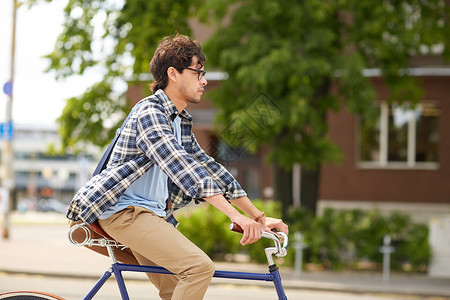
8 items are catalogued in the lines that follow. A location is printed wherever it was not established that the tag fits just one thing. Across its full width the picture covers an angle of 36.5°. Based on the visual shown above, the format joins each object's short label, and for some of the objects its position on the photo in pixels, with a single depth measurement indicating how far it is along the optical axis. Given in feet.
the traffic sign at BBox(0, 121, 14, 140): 61.93
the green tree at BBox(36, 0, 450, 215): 40.83
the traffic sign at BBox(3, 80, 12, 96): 63.82
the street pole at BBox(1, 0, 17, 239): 65.35
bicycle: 9.50
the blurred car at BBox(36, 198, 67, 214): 193.67
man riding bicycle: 9.21
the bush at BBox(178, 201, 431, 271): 44.42
